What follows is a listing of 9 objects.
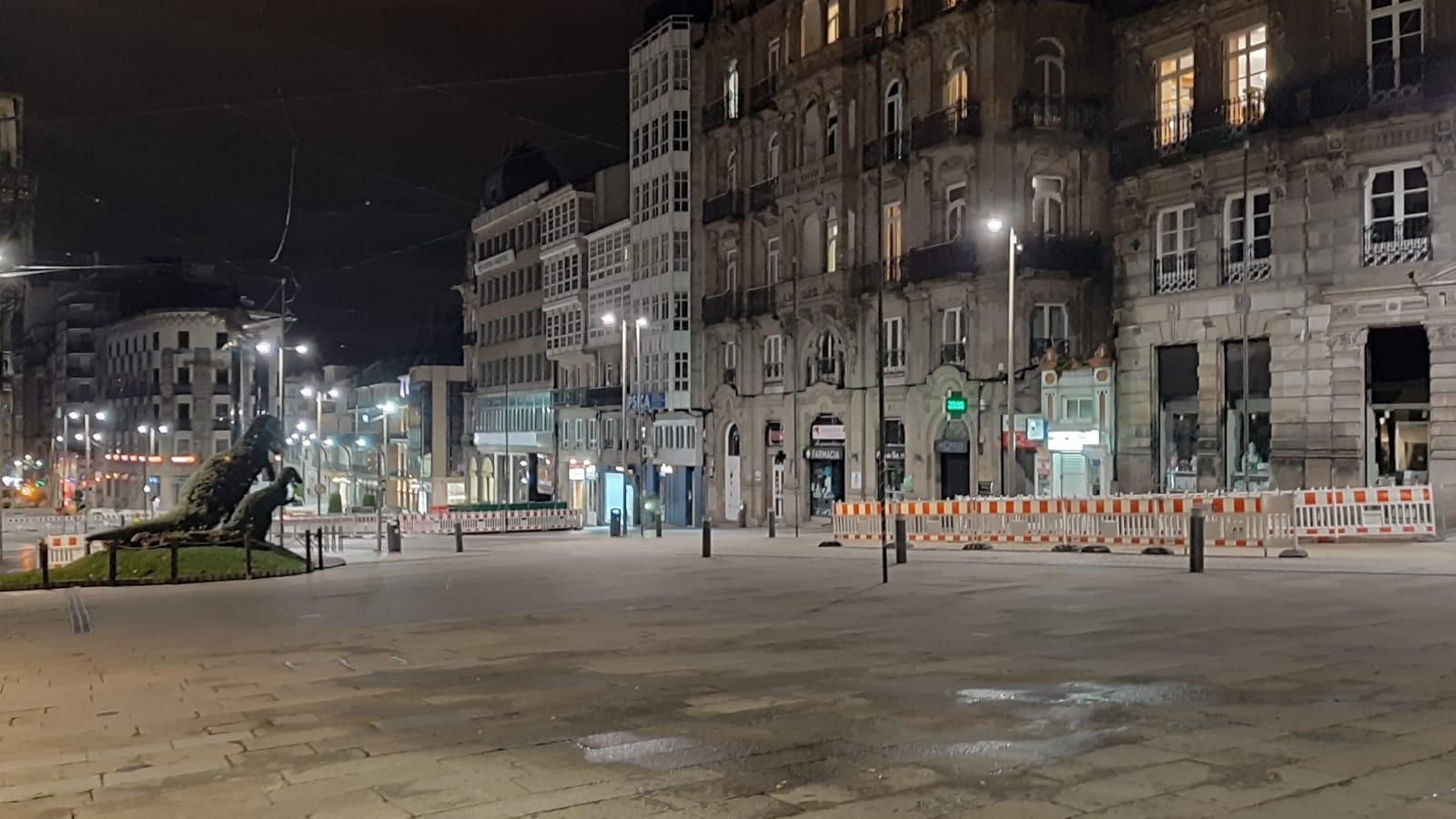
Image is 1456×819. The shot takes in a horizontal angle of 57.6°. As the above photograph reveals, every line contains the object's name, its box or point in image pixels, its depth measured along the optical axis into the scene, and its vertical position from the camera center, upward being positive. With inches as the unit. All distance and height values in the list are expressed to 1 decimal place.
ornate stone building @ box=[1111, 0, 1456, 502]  1200.2 +206.4
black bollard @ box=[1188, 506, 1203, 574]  866.8 -58.6
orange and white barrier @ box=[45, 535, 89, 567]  1594.5 -103.5
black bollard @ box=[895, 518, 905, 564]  995.1 -65.8
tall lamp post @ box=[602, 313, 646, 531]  2062.0 +224.0
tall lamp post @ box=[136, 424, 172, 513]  4551.9 +94.4
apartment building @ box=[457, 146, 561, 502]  3189.0 +298.1
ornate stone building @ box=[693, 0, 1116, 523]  1649.9 +290.1
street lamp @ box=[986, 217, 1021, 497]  1359.5 +109.7
